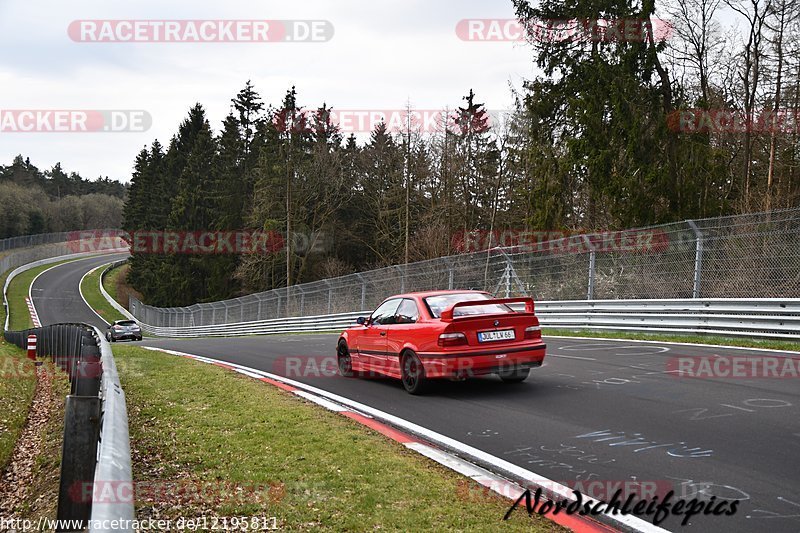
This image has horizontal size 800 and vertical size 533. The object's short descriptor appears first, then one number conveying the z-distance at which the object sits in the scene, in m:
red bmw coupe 8.27
